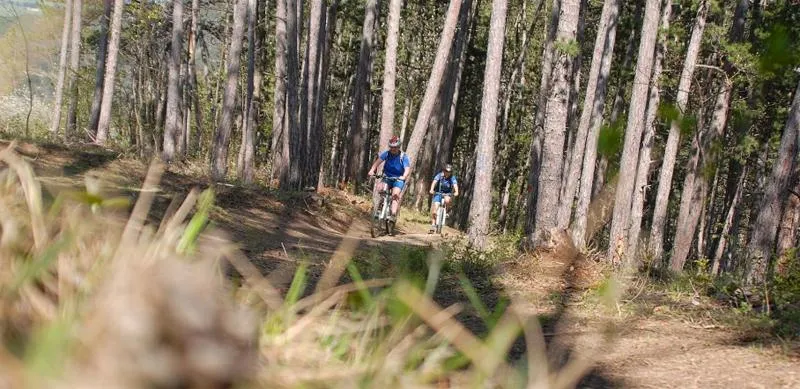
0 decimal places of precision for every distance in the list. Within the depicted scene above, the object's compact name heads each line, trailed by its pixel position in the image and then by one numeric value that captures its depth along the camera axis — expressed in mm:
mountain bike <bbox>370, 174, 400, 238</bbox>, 15203
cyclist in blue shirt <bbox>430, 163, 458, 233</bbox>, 18812
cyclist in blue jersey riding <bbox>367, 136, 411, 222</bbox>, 14742
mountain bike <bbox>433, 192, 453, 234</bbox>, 18766
